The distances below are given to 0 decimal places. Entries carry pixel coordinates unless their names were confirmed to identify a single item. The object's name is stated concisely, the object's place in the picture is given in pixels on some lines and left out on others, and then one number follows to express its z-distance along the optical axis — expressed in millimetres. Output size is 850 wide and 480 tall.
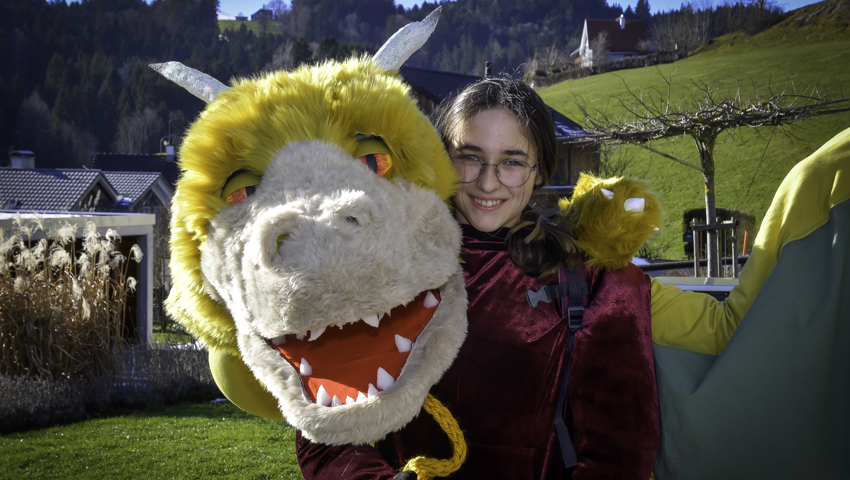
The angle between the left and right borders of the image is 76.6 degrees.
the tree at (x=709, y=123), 5375
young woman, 1318
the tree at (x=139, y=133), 46656
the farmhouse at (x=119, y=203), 8039
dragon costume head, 1020
